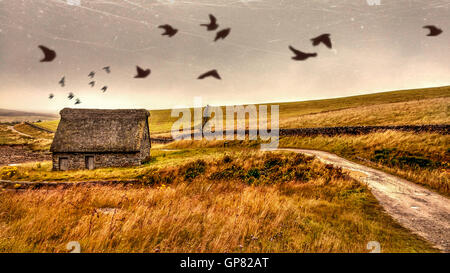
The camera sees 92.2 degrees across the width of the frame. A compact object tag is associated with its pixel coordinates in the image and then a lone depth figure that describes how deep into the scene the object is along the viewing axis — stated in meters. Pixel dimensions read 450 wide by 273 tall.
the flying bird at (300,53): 6.77
